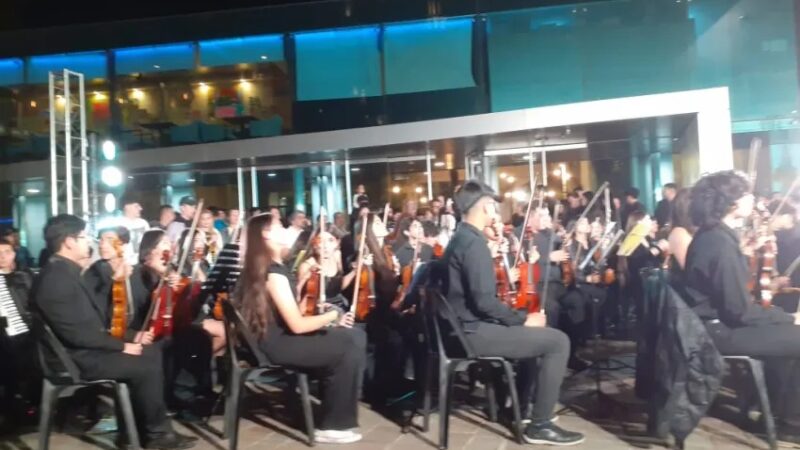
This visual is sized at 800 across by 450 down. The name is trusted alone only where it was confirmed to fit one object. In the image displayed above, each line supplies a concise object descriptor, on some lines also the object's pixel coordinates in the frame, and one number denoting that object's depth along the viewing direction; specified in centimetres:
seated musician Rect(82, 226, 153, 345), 484
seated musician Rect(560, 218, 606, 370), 630
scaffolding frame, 769
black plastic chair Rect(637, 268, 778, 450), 377
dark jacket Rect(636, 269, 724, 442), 370
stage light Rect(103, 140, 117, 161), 855
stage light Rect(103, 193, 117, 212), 838
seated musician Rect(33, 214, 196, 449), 413
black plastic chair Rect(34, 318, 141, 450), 414
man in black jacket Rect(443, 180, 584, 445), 414
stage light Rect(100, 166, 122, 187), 864
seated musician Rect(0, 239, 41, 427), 500
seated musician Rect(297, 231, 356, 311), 536
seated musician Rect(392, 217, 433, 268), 618
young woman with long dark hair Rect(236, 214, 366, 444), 425
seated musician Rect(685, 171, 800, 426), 384
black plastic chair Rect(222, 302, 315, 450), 421
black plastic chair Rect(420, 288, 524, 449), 413
